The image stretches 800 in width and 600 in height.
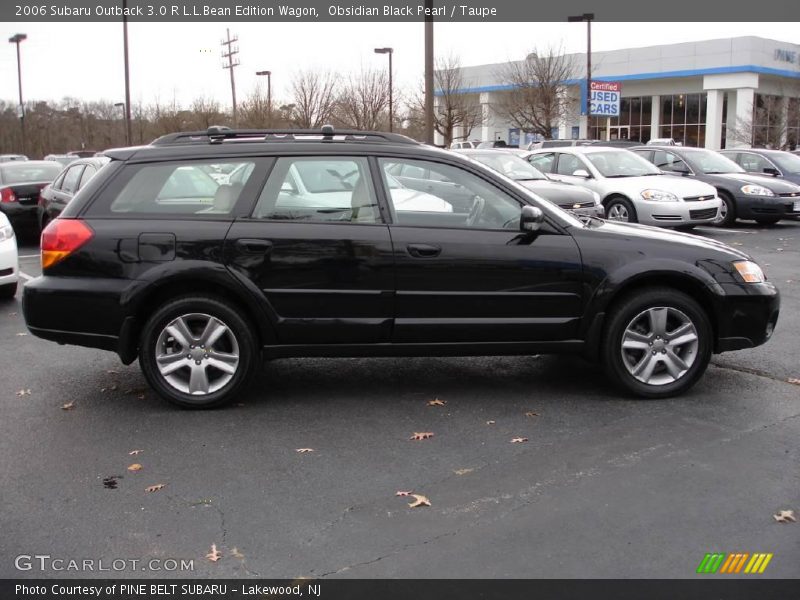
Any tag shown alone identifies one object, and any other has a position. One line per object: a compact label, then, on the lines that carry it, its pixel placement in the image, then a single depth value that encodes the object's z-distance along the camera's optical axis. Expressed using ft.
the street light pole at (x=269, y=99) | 122.31
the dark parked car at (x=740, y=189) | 53.72
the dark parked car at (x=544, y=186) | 43.11
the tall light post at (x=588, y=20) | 119.61
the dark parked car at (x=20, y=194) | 45.93
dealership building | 152.15
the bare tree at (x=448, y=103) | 148.56
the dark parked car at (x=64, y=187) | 40.20
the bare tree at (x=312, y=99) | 120.98
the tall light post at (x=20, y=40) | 172.36
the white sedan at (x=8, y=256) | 28.78
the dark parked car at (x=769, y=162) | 61.41
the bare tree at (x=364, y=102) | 120.67
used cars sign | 104.22
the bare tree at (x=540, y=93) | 135.74
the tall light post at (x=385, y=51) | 127.65
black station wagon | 16.92
